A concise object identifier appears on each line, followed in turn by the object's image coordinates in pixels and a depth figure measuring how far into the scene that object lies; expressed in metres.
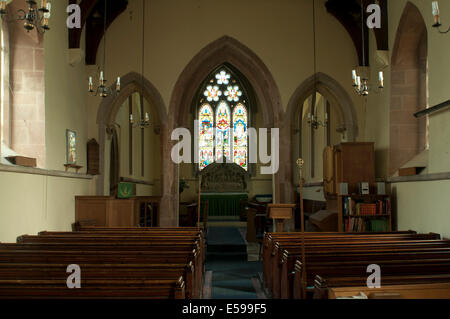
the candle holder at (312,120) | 8.90
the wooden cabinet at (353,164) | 8.23
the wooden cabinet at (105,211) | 8.05
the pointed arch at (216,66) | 9.98
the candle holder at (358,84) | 5.84
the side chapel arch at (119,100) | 9.64
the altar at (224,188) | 15.86
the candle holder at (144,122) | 8.58
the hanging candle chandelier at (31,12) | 3.60
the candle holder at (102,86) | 6.41
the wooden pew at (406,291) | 2.54
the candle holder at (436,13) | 3.60
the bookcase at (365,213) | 7.70
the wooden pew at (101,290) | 2.67
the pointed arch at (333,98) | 9.83
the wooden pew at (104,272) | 3.13
